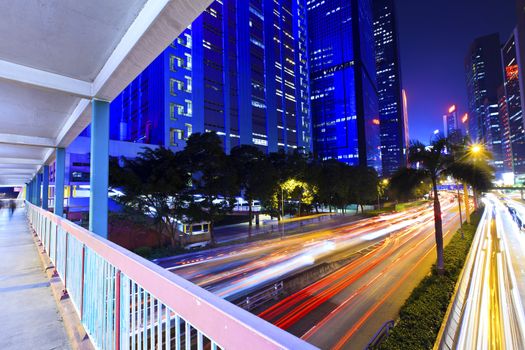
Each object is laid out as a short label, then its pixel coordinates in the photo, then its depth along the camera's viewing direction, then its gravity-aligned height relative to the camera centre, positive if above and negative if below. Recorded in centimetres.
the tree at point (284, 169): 2330 +180
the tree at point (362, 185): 3584 +17
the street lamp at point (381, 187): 4438 -29
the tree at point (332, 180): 3031 +82
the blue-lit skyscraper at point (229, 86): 3959 +2013
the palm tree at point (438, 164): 1059 +84
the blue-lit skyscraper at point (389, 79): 14738 +6433
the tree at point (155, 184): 1459 +41
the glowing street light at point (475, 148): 1095 +157
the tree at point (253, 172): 2120 +139
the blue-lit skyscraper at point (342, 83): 8825 +3881
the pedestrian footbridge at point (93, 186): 112 +13
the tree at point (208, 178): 1664 +83
